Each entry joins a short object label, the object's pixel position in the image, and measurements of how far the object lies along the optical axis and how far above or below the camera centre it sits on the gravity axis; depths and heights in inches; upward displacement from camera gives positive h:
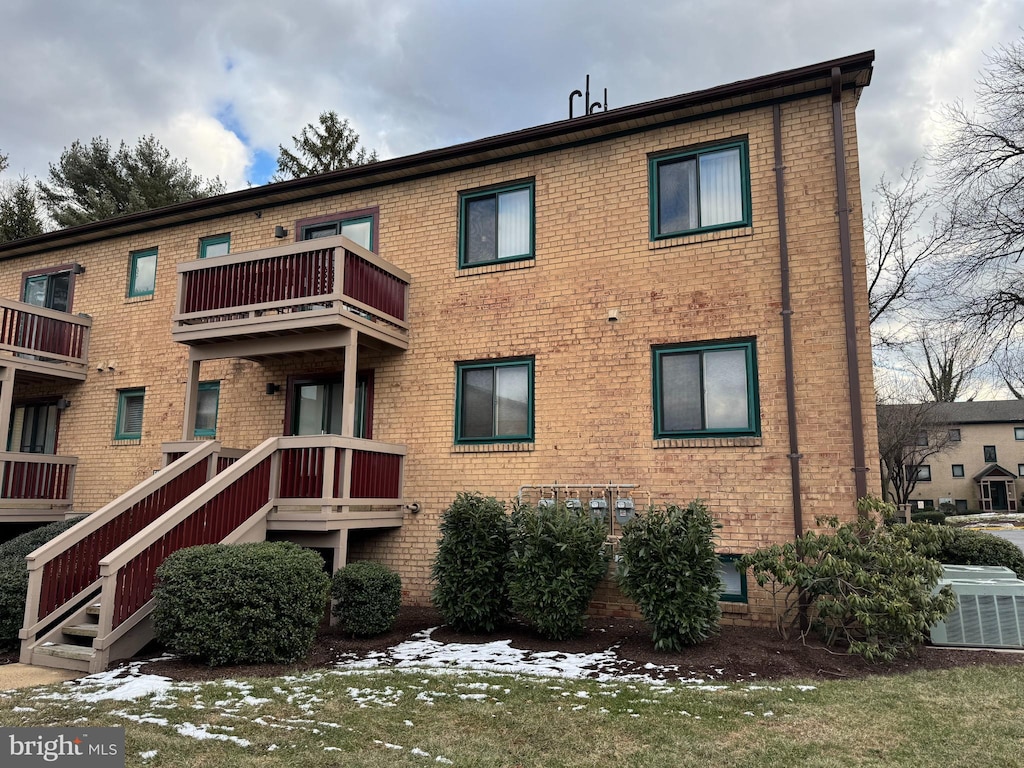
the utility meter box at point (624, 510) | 387.2 -10.3
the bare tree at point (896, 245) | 897.5 +322.3
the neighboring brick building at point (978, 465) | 1971.0 +85.3
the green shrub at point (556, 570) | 333.1 -37.8
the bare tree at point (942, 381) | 1418.6 +242.8
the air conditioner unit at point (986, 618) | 319.9 -55.9
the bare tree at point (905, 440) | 1197.3 +100.7
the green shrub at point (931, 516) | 1370.6 -44.4
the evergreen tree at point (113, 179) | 1284.4 +561.8
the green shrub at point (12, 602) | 323.9 -53.5
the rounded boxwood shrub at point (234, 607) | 280.8 -48.2
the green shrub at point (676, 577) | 307.6 -37.5
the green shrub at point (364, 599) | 347.9 -54.6
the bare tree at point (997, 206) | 675.4 +279.0
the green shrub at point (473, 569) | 355.6 -40.0
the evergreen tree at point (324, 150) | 1295.5 +618.2
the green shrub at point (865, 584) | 294.2 -39.1
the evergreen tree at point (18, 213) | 1192.2 +464.4
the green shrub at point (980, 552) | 412.8 -33.8
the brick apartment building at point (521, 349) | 364.8 +86.3
